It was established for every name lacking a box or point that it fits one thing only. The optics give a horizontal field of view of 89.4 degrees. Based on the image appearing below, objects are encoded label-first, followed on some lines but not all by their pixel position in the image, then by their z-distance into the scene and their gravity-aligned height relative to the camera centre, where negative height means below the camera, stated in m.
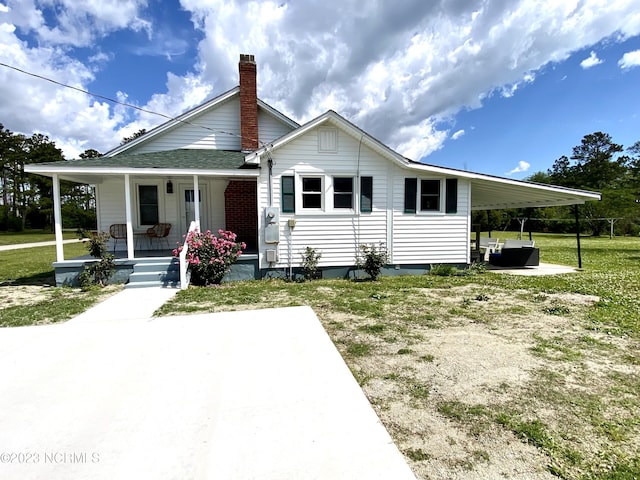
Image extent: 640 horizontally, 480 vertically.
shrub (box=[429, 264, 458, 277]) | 9.87 -1.45
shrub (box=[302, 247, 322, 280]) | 9.23 -1.11
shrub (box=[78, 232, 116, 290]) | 8.20 -1.06
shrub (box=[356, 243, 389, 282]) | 9.07 -1.02
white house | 9.00 +0.89
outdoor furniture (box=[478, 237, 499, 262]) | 12.56 -1.01
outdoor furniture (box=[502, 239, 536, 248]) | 12.12 -0.80
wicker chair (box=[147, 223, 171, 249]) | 10.51 -0.16
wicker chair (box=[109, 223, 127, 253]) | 10.47 -0.19
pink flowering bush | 8.37 -0.85
